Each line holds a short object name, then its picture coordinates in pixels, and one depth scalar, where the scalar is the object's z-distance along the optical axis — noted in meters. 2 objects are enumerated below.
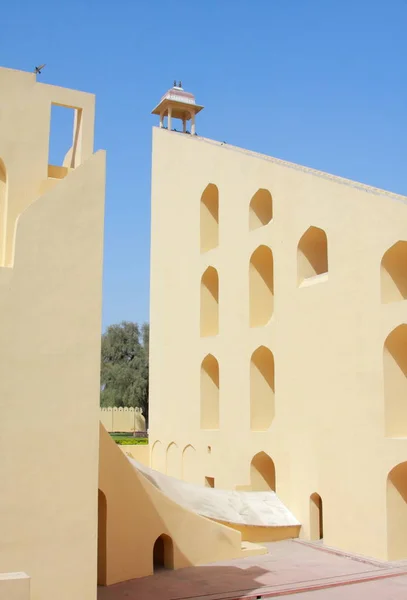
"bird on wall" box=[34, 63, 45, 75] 7.74
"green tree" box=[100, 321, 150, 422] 30.78
